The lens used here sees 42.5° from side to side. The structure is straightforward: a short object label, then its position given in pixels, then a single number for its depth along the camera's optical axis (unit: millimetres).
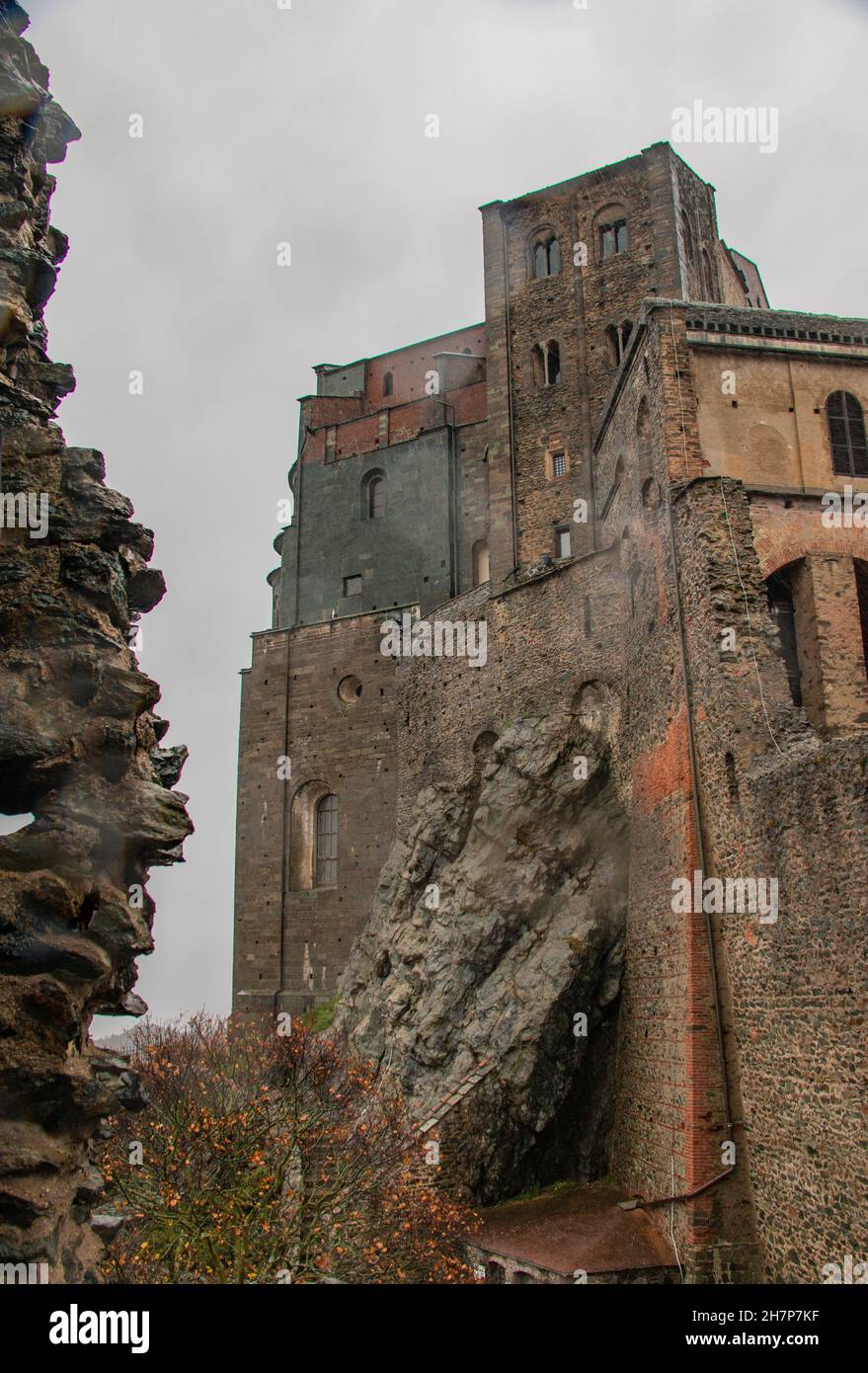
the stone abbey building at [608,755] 15469
